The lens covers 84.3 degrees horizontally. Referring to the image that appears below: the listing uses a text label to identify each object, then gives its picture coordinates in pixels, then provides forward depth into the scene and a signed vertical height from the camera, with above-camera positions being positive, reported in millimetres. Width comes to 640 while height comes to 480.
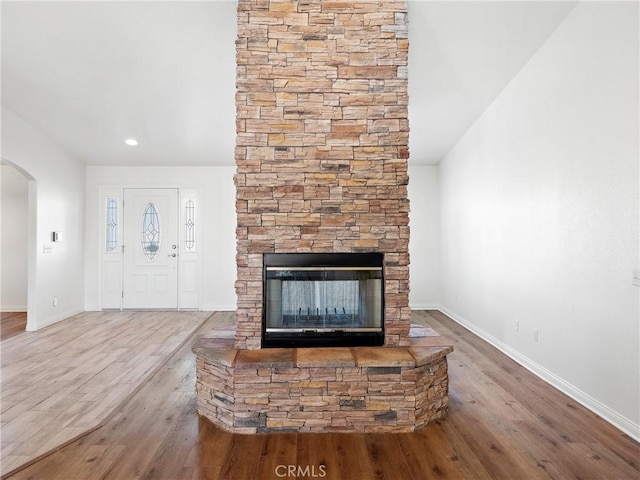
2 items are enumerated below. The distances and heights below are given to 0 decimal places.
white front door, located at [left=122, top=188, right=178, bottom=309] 6027 -91
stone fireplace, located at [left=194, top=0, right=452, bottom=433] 2457 +445
